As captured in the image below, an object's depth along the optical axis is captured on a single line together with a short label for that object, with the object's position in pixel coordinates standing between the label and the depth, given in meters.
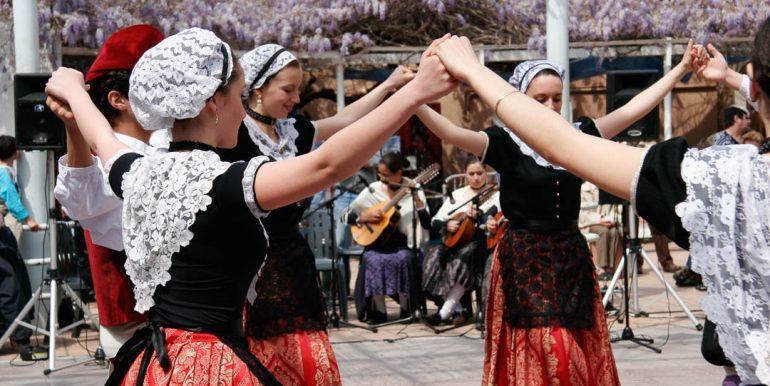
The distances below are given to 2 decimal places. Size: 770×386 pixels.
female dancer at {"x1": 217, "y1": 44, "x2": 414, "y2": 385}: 3.76
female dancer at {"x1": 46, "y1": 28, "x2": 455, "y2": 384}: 2.35
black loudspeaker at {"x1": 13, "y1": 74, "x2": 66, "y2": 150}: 6.95
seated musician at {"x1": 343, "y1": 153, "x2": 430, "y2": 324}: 8.76
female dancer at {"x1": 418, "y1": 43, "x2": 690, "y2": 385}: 4.15
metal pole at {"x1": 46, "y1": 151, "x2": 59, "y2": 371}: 7.16
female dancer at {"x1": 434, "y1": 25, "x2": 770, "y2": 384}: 1.97
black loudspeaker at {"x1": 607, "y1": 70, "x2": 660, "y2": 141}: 7.75
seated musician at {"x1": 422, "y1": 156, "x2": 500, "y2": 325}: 8.66
